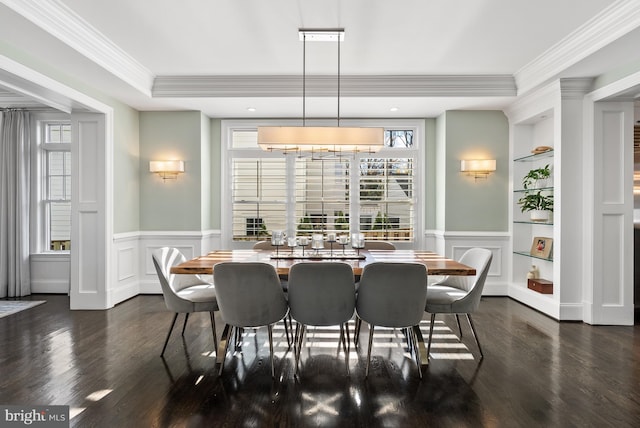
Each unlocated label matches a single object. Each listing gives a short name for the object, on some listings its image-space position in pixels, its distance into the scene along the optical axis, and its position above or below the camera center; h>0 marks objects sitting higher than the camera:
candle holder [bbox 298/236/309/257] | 3.85 -0.29
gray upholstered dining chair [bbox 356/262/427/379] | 2.82 -0.59
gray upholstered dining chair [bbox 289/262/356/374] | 2.84 -0.59
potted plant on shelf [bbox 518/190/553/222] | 4.80 +0.10
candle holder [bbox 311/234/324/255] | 3.89 -0.29
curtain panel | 5.49 +0.16
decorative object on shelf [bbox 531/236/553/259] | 4.82 -0.43
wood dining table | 3.13 -0.43
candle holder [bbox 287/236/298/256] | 3.86 -0.30
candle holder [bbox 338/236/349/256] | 3.72 -0.26
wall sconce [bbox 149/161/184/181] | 5.44 +0.61
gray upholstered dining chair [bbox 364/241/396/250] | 4.69 -0.40
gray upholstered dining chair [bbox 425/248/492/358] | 3.19 -0.69
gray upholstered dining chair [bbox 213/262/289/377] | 2.83 -0.59
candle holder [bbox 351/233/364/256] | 3.84 -0.28
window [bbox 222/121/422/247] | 6.02 +0.31
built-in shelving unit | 5.02 +0.10
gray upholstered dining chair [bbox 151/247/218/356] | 3.19 -0.69
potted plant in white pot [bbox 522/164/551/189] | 4.78 +0.43
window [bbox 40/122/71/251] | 5.81 +0.32
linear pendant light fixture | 3.61 +0.69
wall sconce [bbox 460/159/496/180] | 5.37 +0.63
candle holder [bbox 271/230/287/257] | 3.79 -0.25
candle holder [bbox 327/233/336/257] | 3.72 -0.25
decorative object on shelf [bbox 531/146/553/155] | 4.80 +0.76
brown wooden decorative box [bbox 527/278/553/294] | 4.72 -0.88
